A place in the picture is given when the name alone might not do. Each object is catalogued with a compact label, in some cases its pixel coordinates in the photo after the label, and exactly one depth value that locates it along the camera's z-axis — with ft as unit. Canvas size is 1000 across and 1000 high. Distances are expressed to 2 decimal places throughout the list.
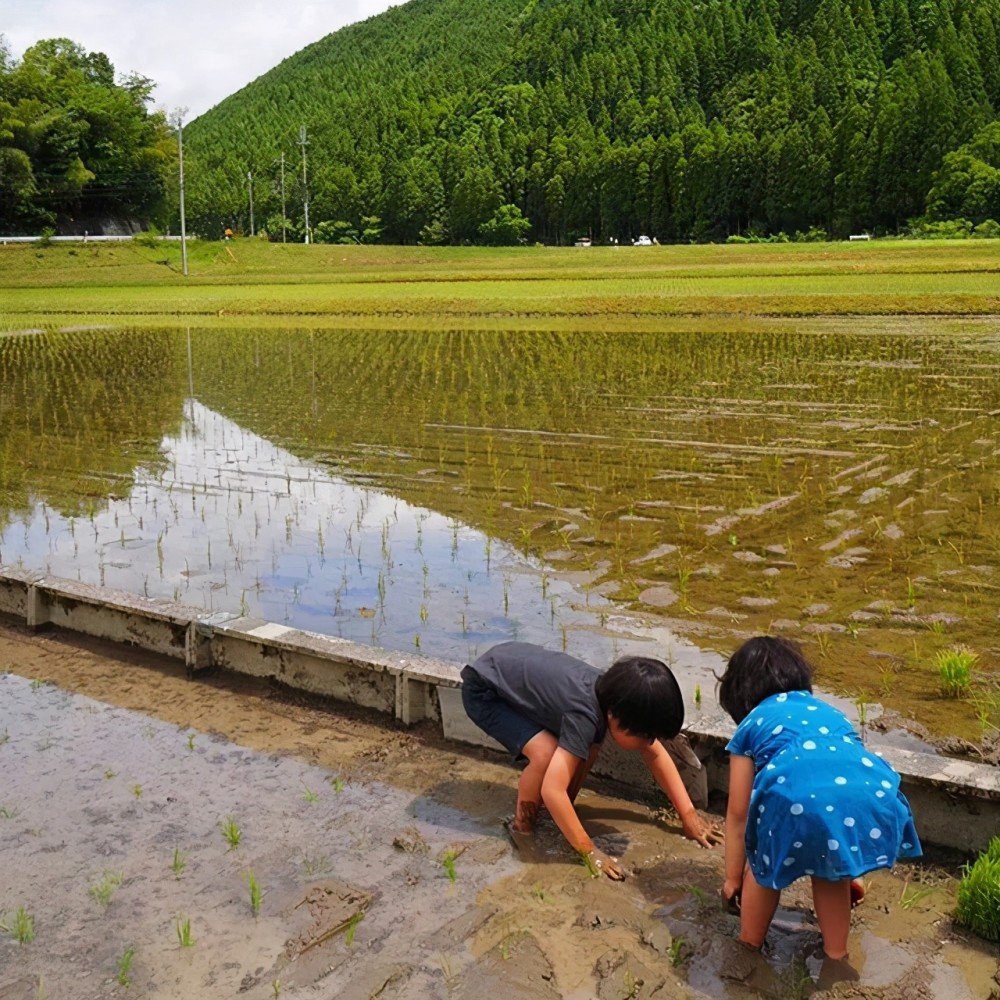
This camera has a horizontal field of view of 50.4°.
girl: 8.98
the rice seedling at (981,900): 9.53
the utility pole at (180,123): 182.64
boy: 10.91
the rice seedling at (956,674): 15.23
